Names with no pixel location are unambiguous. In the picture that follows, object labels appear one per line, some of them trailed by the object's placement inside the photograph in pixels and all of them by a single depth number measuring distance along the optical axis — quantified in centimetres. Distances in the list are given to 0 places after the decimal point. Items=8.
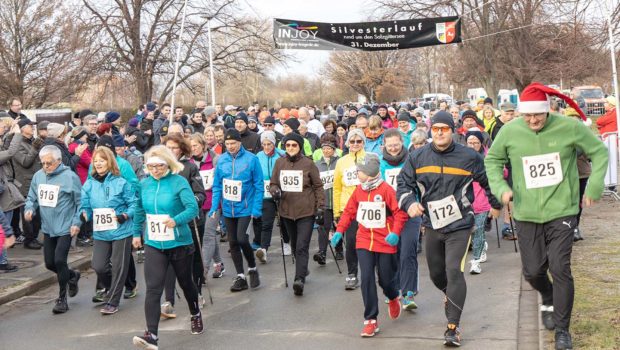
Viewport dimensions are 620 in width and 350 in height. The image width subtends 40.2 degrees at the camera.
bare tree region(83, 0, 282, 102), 3503
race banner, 2338
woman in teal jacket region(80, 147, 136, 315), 904
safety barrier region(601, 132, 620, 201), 1606
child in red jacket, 769
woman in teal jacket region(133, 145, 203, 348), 752
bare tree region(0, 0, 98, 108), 3103
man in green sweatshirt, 648
